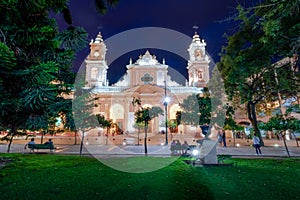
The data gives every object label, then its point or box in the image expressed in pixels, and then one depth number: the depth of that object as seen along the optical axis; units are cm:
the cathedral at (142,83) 3703
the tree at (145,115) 1362
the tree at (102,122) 2072
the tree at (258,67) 1083
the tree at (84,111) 1460
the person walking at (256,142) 1315
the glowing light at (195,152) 1016
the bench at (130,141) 2282
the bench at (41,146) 1288
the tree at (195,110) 1719
